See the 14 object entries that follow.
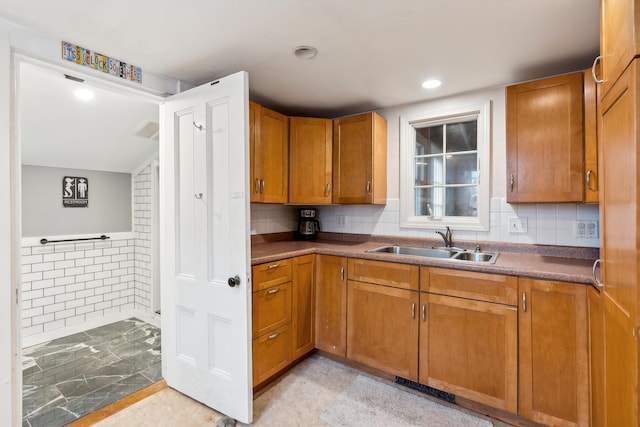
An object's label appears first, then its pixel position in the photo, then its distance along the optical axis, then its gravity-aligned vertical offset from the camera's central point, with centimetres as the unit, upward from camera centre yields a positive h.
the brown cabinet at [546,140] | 186 +45
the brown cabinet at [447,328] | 160 -76
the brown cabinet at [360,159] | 268 +48
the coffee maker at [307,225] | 318 -13
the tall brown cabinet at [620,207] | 89 +1
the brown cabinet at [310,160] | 279 +49
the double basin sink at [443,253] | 230 -34
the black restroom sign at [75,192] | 330 +25
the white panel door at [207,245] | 174 -20
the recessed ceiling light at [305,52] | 178 +97
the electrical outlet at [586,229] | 205 -13
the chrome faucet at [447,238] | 251 -22
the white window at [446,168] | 246 +38
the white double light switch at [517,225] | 228 -11
